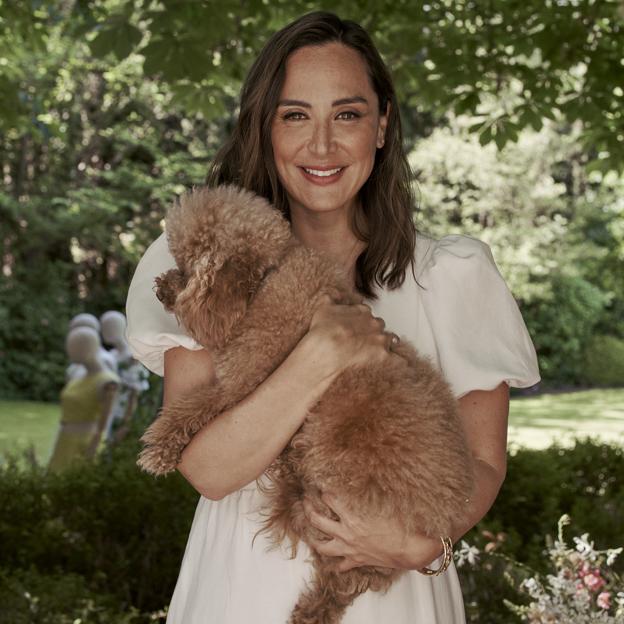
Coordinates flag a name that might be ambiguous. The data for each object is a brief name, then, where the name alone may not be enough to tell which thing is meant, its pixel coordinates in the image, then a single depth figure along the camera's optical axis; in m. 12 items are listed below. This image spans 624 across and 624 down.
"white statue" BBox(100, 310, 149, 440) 8.45
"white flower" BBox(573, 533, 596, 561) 3.12
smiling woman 2.08
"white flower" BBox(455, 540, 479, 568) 3.39
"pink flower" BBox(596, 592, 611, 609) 3.06
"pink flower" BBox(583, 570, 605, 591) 3.18
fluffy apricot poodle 2.02
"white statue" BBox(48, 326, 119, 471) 8.28
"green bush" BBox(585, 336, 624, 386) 25.62
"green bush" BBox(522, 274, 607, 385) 24.61
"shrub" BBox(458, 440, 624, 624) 4.92
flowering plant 3.16
